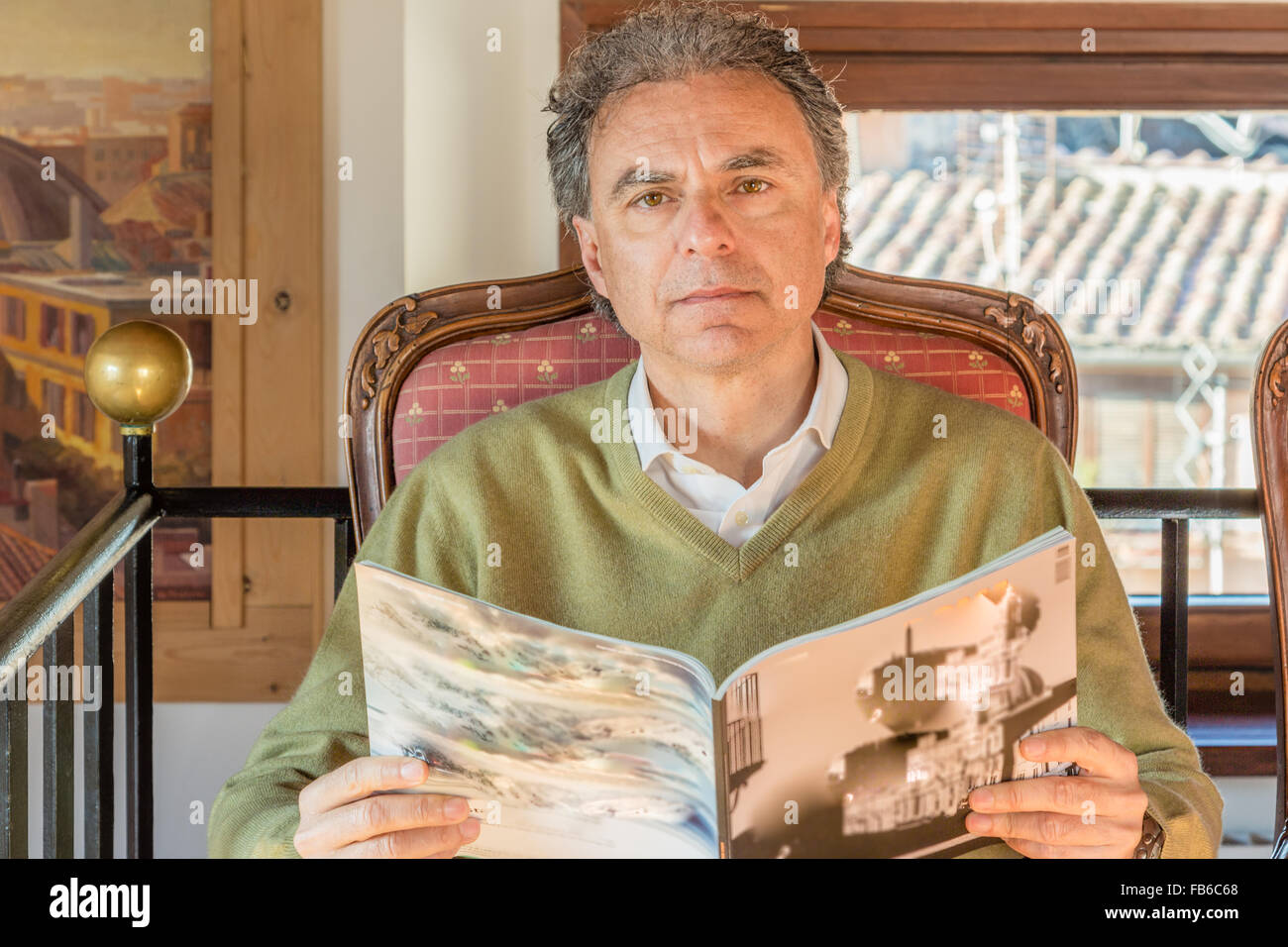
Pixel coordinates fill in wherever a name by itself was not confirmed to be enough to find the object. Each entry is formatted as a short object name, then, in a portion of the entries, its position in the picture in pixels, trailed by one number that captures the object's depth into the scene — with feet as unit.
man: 4.09
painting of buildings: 7.02
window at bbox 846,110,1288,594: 7.41
